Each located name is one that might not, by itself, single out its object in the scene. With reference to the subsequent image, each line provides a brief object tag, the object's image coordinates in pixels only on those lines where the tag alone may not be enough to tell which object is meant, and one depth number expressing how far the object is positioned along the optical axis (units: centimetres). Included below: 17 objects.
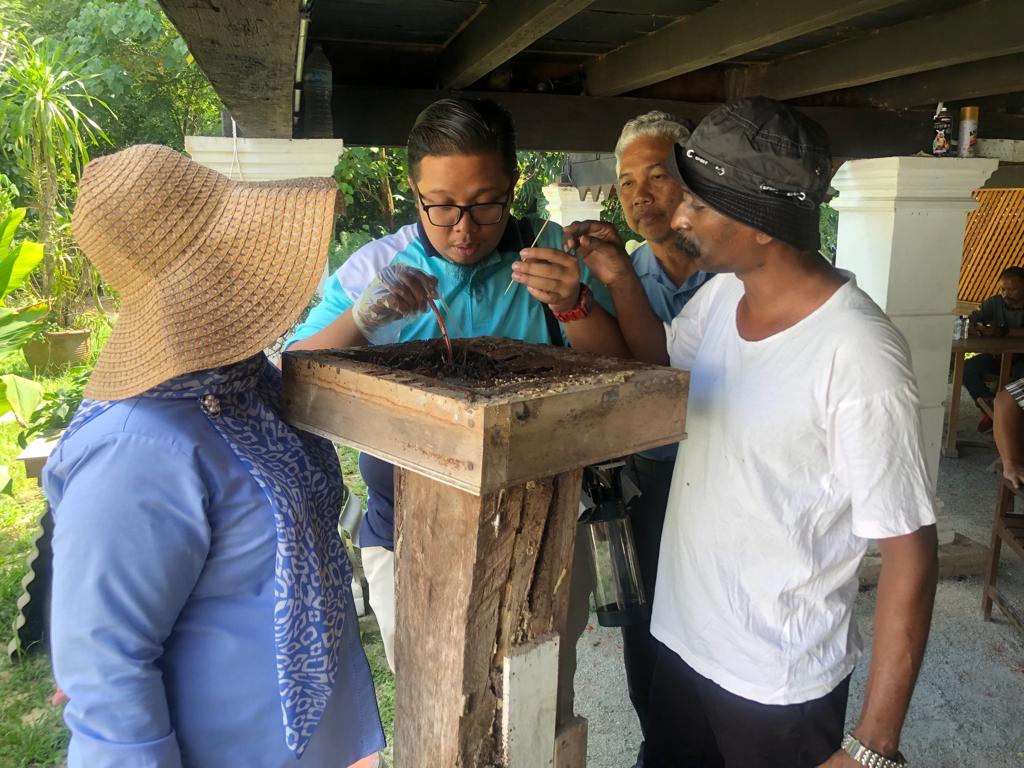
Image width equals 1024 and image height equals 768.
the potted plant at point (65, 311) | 909
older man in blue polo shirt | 218
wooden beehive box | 97
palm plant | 805
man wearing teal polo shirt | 156
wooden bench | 354
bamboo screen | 955
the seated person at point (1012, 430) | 355
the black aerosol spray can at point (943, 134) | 395
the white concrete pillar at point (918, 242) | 393
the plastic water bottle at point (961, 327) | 679
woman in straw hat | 104
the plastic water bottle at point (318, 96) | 288
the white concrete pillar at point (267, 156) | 308
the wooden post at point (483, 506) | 103
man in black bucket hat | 133
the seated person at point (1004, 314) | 683
